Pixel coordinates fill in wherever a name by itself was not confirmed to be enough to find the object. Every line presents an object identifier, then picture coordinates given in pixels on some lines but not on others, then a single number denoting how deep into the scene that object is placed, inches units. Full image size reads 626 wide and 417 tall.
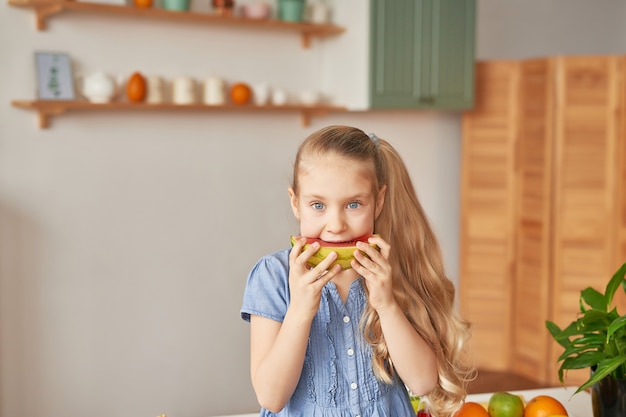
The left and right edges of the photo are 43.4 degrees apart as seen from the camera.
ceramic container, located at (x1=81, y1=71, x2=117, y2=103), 136.1
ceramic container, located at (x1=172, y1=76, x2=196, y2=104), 144.8
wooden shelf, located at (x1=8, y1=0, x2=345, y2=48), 131.0
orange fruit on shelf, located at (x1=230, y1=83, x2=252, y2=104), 150.6
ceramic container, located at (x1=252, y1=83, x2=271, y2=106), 153.9
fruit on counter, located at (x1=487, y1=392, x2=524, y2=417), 72.6
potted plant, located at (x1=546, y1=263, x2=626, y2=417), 70.3
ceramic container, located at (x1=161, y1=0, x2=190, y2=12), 140.9
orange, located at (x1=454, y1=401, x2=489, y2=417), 71.9
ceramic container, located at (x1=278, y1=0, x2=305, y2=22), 154.3
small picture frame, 133.5
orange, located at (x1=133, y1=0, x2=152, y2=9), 138.2
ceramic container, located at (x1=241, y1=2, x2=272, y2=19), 150.9
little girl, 56.3
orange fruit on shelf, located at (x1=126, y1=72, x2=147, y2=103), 139.7
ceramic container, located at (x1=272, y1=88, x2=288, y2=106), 156.3
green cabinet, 160.7
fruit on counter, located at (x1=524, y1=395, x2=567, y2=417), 71.2
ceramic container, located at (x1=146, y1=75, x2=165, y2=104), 142.8
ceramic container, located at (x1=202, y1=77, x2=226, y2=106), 147.9
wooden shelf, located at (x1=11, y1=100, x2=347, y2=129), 133.1
